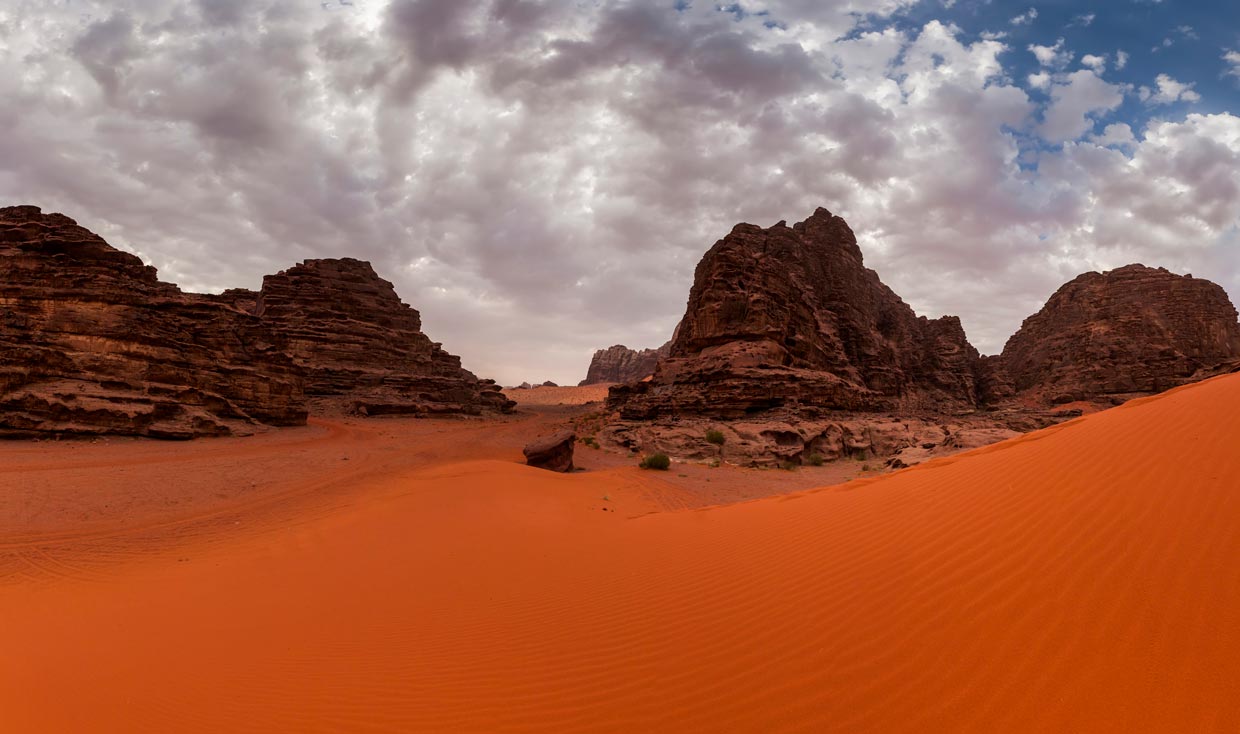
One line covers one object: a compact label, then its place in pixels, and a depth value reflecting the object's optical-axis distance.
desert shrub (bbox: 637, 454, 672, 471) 16.09
